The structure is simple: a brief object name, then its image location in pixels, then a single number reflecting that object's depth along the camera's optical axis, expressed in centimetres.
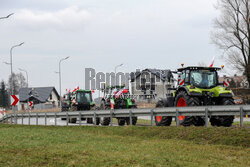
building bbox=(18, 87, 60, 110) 10200
